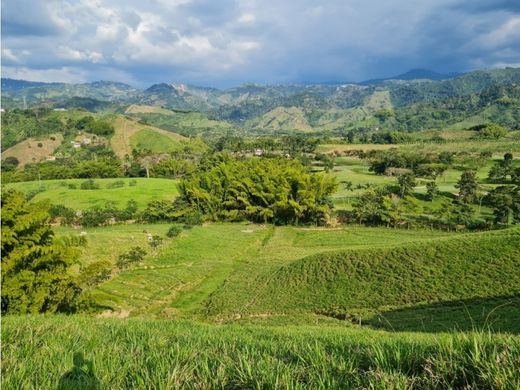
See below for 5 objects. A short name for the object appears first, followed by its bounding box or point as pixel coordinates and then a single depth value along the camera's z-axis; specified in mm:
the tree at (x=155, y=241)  48125
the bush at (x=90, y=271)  24844
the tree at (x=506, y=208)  56031
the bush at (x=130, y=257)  40738
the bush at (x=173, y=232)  53656
